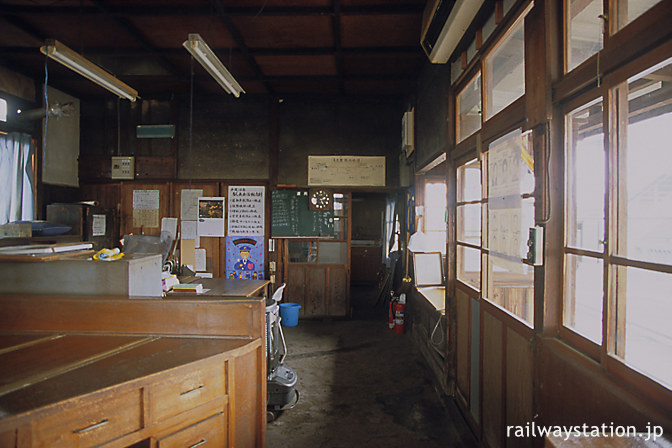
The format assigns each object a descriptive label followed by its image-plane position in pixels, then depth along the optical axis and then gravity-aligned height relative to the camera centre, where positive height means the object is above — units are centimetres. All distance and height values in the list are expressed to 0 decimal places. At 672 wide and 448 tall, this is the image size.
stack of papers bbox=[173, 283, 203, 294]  348 -67
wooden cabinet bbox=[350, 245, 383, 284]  841 -93
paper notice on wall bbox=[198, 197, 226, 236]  561 +17
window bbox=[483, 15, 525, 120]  201 +107
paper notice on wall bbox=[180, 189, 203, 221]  561 +41
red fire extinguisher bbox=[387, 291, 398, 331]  518 -133
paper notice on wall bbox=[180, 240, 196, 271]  561 -46
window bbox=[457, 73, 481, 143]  265 +103
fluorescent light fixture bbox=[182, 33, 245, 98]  293 +168
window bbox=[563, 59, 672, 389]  107 +2
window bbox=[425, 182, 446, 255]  454 +24
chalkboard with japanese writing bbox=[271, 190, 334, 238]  564 +17
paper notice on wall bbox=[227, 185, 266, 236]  562 +29
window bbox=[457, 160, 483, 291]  289 +6
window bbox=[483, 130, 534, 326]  186 +4
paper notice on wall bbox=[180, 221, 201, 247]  562 -9
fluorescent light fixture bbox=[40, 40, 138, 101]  295 +163
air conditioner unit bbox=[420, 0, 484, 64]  229 +156
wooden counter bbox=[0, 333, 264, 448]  121 -69
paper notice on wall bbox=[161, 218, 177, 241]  559 +1
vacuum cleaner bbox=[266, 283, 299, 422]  298 -146
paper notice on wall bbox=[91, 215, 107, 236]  521 +0
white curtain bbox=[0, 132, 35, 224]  438 +65
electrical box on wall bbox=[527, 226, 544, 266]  158 -8
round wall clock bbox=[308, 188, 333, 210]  562 +48
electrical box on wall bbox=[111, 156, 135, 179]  556 +99
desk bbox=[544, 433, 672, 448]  90 -60
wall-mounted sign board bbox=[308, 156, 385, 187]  560 +97
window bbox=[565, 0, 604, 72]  137 +89
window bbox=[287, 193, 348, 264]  570 -34
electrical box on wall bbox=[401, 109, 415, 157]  462 +138
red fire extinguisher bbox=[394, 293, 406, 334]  503 -138
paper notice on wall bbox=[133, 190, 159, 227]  561 +30
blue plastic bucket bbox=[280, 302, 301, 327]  523 -141
